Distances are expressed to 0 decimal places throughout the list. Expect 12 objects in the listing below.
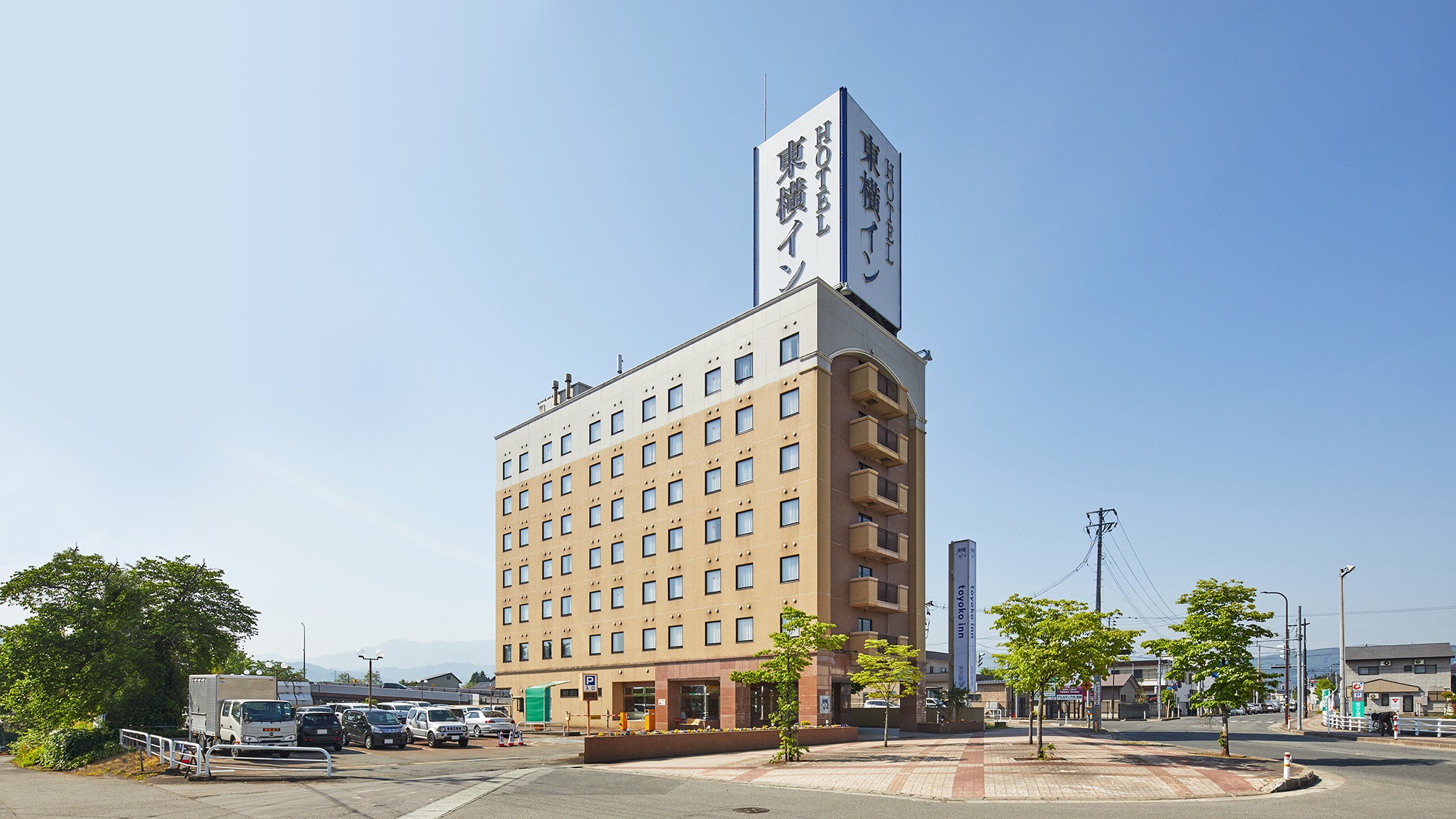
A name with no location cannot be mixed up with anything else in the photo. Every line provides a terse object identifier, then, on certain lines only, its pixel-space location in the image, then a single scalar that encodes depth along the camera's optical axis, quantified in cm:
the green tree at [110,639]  3916
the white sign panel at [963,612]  5791
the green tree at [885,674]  3997
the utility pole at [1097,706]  5750
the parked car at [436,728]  4253
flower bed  3172
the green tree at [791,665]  3161
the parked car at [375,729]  4119
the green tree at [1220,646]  3102
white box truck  3503
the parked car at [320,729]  3816
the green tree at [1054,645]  2961
